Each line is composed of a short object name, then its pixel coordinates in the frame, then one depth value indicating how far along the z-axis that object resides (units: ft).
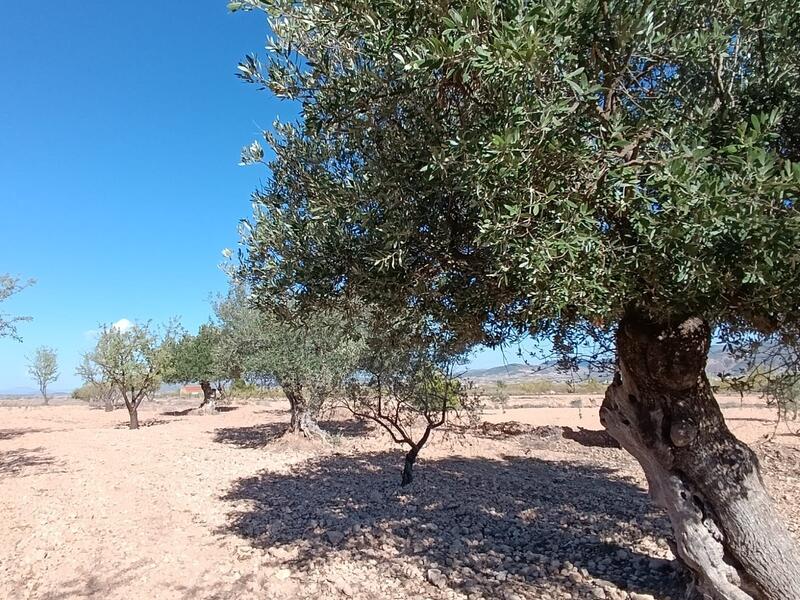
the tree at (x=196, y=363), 111.64
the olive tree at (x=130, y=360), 78.79
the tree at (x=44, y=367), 155.74
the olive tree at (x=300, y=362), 52.54
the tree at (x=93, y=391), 90.05
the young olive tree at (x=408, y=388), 35.12
